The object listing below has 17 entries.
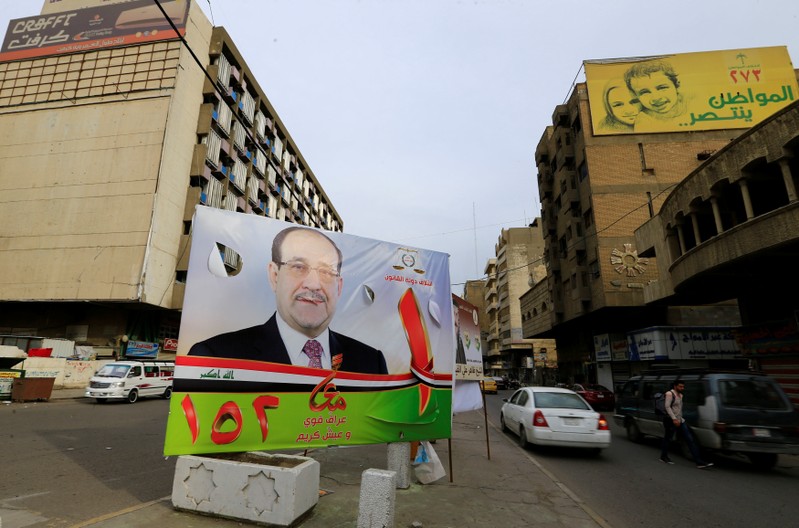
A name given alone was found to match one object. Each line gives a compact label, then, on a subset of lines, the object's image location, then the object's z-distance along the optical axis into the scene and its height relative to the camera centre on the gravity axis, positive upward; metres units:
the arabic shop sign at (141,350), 29.00 +1.37
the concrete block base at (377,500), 4.07 -1.29
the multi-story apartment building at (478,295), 93.21 +17.08
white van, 17.05 -0.52
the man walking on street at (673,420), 8.62 -1.10
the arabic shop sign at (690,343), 25.08 +1.40
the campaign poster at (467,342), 7.57 +0.48
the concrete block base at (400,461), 5.86 -1.31
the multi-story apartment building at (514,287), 64.75 +13.08
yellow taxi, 34.25 -1.53
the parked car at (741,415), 8.01 -0.96
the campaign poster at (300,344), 4.67 +0.30
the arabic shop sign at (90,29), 31.64 +26.68
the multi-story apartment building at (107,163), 27.86 +15.01
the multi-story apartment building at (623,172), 28.19 +14.01
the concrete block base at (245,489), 4.32 -1.28
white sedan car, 8.97 -1.19
